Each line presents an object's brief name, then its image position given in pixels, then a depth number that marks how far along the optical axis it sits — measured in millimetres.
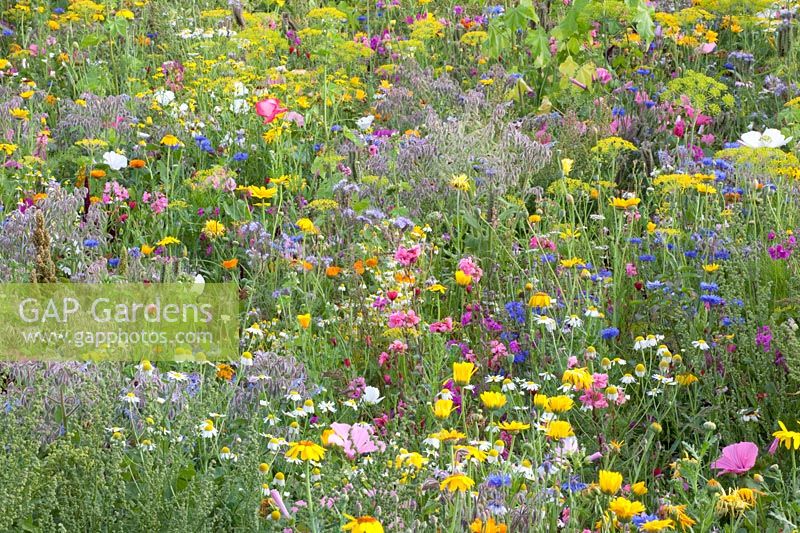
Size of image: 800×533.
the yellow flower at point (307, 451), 3947
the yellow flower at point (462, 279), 6741
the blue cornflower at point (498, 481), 4406
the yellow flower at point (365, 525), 3637
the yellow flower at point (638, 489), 4332
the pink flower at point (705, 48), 10633
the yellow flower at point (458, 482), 3795
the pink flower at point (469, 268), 6906
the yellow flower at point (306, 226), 7436
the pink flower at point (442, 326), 6523
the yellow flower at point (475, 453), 4187
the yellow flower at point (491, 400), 4465
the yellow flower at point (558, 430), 4418
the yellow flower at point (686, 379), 5684
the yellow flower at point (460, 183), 7503
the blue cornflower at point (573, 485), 4555
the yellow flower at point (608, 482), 4008
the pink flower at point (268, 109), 9180
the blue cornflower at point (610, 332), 6086
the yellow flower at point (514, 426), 4508
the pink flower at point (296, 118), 9836
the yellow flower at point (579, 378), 5070
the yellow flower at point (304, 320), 6488
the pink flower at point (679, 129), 8961
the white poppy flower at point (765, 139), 8102
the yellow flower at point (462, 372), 4590
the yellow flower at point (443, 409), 4270
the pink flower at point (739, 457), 5105
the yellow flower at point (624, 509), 3836
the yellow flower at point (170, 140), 8922
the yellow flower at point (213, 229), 7914
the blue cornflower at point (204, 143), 9324
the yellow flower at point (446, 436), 4289
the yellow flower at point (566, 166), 7797
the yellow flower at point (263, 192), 7797
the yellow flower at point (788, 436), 4418
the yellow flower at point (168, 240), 7484
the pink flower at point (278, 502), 3969
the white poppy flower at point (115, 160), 8883
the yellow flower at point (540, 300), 6066
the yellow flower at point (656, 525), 3889
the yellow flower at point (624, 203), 7027
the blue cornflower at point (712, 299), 6113
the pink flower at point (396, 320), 6523
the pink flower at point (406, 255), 6855
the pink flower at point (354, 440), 4523
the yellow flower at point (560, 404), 4652
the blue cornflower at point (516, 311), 6617
